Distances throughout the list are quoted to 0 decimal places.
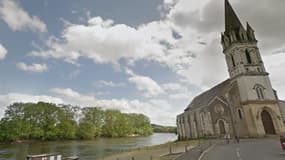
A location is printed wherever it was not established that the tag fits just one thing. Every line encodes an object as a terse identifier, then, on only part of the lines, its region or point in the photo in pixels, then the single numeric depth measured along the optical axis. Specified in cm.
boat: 1959
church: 3417
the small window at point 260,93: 3560
